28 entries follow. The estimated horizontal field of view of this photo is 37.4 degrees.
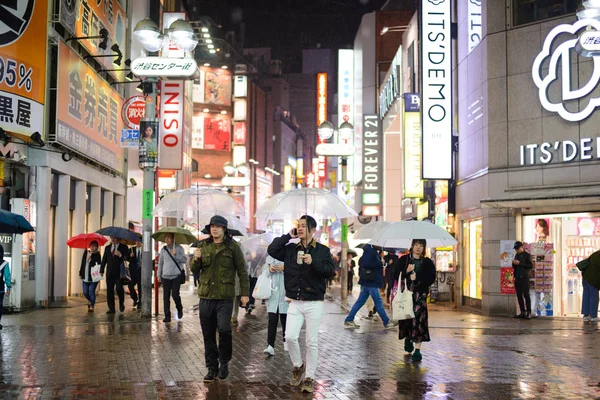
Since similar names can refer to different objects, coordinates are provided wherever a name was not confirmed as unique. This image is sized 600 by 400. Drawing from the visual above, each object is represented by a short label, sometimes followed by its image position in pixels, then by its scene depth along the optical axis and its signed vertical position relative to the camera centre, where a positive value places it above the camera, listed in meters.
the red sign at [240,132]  76.88 +9.32
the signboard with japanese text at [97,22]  23.88 +6.59
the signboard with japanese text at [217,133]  77.81 +9.33
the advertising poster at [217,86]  77.44 +13.44
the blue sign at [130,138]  19.28 +2.21
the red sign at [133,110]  25.38 +3.70
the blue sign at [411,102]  29.92 +4.69
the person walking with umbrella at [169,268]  17.89 -0.59
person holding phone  9.73 -0.51
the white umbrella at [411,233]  14.31 +0.12
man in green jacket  10.02 -0.57
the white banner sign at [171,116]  30.53 +4.35
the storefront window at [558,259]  20.94 -0.43
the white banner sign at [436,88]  24.52 +4.22
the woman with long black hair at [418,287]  12.22 -0.65
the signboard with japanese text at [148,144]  19.14 +2.05
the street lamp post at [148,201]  18.80 +0.83
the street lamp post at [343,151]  28.88 +2.89
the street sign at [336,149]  28.77 +2.96
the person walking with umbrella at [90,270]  20.55 -0.73
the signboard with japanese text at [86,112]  23.59 +3.87
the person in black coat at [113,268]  20.19 -0.67
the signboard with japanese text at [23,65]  19.84 +4.02
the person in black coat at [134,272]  21.96 -0.86
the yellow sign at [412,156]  30.61 +2.94
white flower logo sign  19.50 +3.78
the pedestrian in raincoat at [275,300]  12.74 -0.87
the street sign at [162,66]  18.27 +3.56
